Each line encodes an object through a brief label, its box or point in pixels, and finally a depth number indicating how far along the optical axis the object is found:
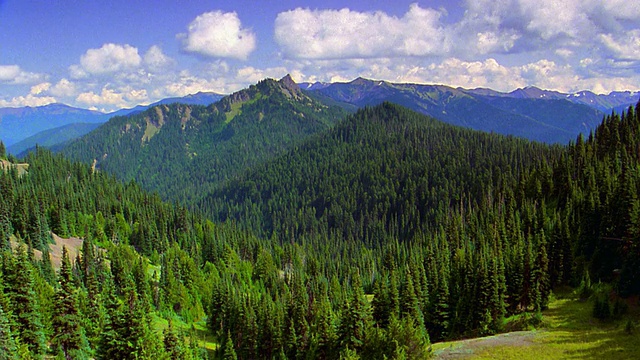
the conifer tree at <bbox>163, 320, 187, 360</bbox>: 45.69
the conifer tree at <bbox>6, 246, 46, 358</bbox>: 49.06
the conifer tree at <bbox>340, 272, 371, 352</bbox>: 58.33
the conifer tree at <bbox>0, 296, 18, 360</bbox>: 39.81
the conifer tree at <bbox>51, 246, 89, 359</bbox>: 51.94
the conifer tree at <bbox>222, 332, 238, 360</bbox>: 71.19
